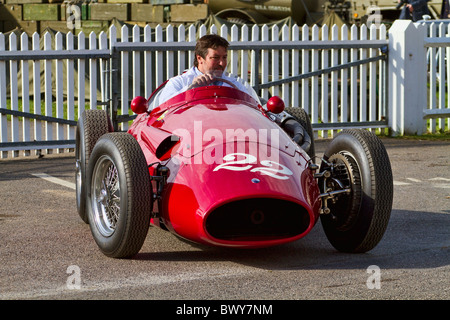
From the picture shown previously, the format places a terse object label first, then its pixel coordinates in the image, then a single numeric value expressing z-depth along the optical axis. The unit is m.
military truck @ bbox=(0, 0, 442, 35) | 21.44
